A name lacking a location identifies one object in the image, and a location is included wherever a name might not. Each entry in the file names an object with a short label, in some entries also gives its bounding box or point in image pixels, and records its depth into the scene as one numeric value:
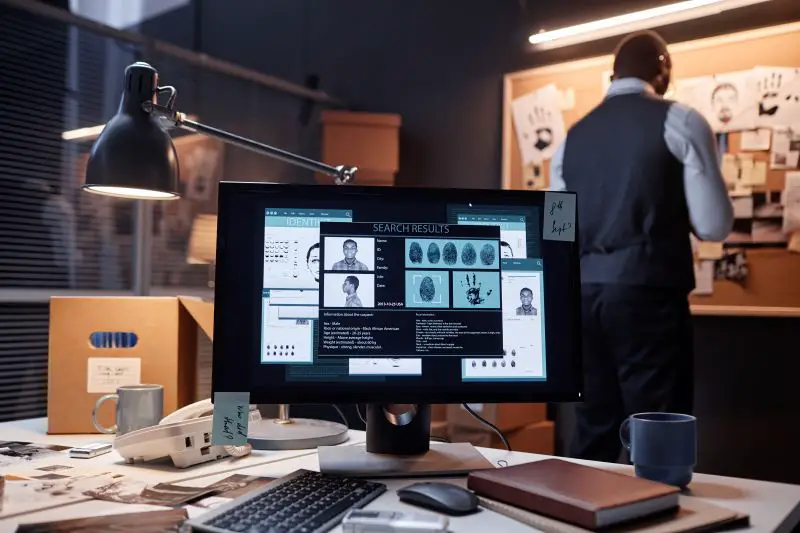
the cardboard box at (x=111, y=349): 1.38
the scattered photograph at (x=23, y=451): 1.16
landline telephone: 1.10
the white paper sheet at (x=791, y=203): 2.49
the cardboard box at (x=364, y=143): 3.14
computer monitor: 1.08
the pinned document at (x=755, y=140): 2.54
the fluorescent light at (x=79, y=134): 2.62
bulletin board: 2.51
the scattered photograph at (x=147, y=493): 0.93
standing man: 1.90
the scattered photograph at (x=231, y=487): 0.93
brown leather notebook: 0.81
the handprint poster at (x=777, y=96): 2.49
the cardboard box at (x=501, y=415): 2.67
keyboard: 0.79
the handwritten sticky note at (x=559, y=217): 1.15
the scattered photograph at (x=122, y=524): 0.81
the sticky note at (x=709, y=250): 2.62
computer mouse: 0.87
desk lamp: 1.22
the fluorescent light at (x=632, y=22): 2.47
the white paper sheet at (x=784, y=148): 2.49
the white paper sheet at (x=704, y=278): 2.64
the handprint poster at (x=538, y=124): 3.03
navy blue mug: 0.99
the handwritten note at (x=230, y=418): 1.05
